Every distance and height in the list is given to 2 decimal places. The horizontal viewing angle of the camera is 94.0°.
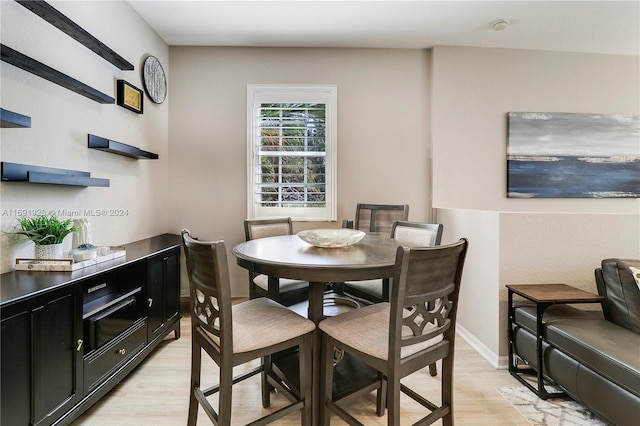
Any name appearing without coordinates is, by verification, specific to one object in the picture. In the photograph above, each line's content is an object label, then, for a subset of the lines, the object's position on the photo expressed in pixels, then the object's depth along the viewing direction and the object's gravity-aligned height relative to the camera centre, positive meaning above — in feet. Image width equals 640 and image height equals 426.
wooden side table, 5.77 -1.71
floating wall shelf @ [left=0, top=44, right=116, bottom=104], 4.89 +2.54
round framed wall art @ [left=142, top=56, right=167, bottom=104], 9.38 +4.29
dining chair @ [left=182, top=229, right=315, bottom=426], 3.87 -1.76
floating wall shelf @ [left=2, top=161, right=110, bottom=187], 4.95 +0.63
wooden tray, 5.09 -0.95
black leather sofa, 4.40 -2.27
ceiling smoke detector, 9.29 +5.90
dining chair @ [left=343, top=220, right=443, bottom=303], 6.75 -0.72
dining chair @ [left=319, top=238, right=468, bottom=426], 3.65 -1.72
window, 11.03 +2.20
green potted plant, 5.19 -0.43
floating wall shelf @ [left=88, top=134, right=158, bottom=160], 6.99 +1.56
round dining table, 4.33 -0.80
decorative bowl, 5.72 -0.54
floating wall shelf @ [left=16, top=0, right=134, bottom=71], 5.40 +3.69
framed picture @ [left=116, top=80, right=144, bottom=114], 8.07 +3.19
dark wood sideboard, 3.90 -2.05
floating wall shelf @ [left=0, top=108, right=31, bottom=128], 4.23 +1.33
